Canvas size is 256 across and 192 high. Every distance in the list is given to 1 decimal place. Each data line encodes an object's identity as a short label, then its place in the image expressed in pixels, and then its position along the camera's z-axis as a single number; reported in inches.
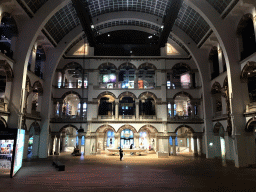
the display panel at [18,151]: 472.2
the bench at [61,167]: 561.6
